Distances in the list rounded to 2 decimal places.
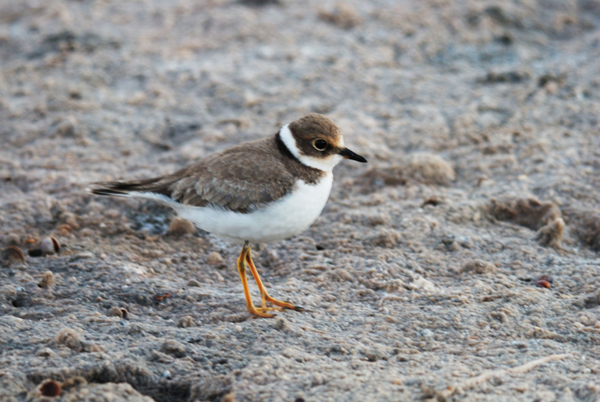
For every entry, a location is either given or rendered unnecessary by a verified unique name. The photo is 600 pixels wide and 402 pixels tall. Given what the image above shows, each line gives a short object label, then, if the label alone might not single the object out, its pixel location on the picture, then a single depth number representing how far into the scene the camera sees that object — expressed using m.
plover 7.86
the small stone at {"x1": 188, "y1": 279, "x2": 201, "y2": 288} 8.62
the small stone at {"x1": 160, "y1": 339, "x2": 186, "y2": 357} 6.84
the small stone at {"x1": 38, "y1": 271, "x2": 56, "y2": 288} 8.18
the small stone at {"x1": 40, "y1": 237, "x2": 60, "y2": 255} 9.05
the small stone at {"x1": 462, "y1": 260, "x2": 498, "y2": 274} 8.83
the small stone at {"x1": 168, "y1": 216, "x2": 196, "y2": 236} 9.87
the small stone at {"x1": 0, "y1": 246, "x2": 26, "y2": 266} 8.72
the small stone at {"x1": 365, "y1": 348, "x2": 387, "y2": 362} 6.90
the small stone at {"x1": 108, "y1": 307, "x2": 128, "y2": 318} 7.67
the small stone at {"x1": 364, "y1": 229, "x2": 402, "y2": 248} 9.46
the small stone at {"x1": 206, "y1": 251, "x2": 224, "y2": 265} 9.31
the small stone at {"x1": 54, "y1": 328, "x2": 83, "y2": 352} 6.74
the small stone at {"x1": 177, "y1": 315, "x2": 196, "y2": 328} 7.58
